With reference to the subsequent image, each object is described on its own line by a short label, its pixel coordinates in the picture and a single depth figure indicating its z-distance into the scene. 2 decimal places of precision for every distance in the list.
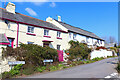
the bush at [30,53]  9.36
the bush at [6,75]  7.97
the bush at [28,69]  9.16
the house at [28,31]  14.06
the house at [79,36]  22.66
